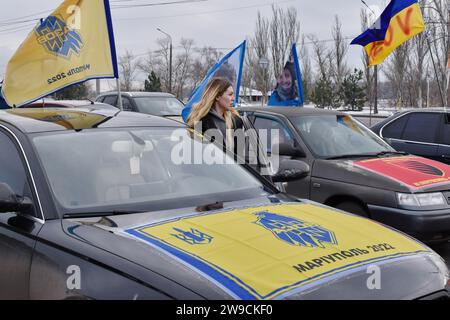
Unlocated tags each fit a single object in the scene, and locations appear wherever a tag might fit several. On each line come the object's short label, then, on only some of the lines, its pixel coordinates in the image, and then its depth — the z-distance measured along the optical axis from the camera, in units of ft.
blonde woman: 16.26
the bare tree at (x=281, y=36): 175.22
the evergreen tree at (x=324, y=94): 160.66
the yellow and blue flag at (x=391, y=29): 29.27
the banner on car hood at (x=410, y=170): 17.56
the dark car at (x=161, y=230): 6.88
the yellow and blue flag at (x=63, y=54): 18.70
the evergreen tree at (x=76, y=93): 123.44
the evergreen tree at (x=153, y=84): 123.85
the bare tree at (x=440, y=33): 88.74
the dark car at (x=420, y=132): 25.29
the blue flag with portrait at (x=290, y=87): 27.96
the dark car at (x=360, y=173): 17.02
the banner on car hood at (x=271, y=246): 6.75
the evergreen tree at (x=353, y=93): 149.38
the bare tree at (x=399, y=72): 136.26
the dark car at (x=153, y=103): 44.04
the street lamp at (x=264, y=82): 170.26
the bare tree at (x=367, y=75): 142.92
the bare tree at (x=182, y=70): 178.70
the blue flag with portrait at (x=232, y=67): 21.74
